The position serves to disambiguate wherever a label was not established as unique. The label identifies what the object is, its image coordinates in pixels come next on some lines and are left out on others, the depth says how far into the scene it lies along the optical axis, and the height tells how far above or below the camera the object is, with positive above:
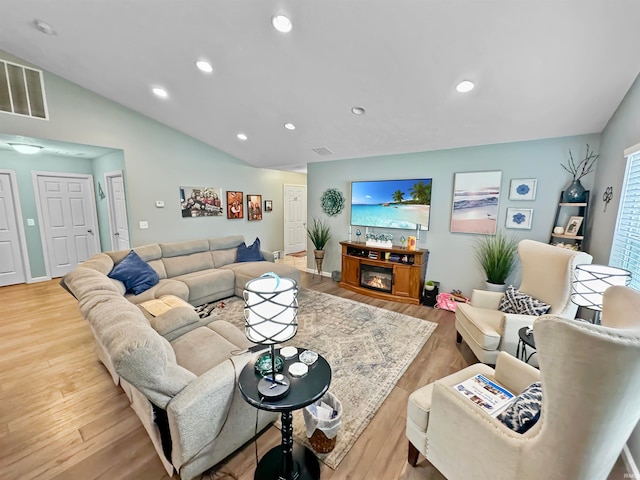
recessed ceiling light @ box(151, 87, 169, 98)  3.49 +1.60
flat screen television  4.17 +0.14
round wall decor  5.13 +0.18
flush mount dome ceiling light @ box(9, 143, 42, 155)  3.56 +0.81
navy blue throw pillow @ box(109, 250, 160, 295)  3.11 -0.83
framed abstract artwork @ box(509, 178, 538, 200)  3.34 +0.32
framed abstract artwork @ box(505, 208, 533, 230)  3.38 -0.06
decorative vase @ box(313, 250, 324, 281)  5.16 -0.95
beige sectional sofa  1.24 -1.02
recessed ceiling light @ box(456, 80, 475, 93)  2.41 +1.21
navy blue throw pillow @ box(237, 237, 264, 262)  4.73 -0.82
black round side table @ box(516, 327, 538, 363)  1.95 -1.04
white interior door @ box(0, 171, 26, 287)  4.35 -0.50
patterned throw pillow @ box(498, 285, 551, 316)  2.36 -0.88
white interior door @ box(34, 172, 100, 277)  4.76 -0.26
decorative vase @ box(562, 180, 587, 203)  2.94 +0.24
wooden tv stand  4.05 -1.02
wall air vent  3.24 +1.49
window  1.93 -0.09
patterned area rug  1.91 -1.48
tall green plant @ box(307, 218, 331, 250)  5.21 -0.49
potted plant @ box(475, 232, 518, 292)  3.39 -0.62
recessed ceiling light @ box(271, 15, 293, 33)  2.05 +1.52
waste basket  1.56 -1.31
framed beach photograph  3.60 +0.15
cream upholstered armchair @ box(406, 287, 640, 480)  0.77 -0.65
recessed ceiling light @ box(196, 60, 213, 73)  2.77 +1.56
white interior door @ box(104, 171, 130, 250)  4.55 -0.08
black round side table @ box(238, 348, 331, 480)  1.18 -0.89
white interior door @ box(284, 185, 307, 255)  7.31 -0.22
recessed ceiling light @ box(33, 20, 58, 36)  2.61 +1.85
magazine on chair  1.26 -0.95
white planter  3.44 -1.00
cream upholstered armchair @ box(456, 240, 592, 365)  2.23 -0.87
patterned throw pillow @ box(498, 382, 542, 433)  1.10 -0.87
